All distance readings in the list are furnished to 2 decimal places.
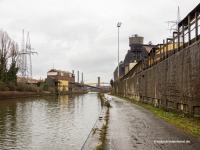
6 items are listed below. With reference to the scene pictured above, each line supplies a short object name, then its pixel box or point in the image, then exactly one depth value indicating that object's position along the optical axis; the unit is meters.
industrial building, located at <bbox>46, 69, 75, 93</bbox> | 110.24
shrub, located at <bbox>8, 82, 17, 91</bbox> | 59.72
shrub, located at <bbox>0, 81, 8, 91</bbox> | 54.33
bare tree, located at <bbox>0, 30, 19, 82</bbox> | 60.85
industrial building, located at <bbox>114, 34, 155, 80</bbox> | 82.00
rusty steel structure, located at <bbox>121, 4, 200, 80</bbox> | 14.82
